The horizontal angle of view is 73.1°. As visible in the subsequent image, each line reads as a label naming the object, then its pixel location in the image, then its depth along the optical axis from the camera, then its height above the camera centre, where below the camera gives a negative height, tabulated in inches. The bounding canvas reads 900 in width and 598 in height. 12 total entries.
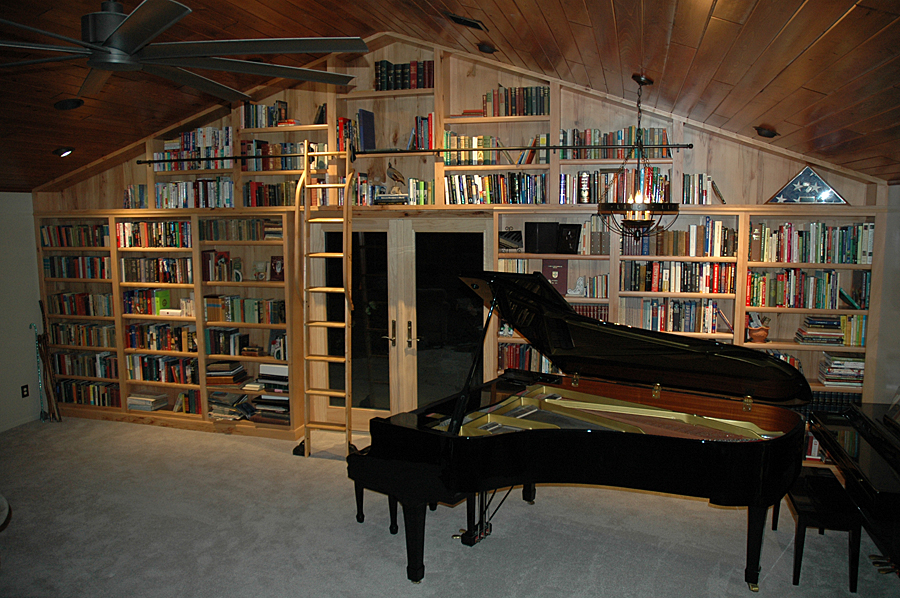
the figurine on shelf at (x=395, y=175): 203.9 +24.8
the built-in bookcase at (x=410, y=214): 179.6 +11.1
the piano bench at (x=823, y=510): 117.2 -51.9
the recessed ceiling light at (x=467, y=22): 144.0 +54.2
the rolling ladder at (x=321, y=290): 188.1 -12.9
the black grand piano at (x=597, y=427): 116.2 -38.0
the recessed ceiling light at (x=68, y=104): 121.7 +29.8
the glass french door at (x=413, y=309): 203.3 -20.4
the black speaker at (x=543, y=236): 189.2 +3.8
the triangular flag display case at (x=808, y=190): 171.2 +15.9
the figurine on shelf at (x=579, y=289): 190.7 -12.9
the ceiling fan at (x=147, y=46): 74.2 +27.1
